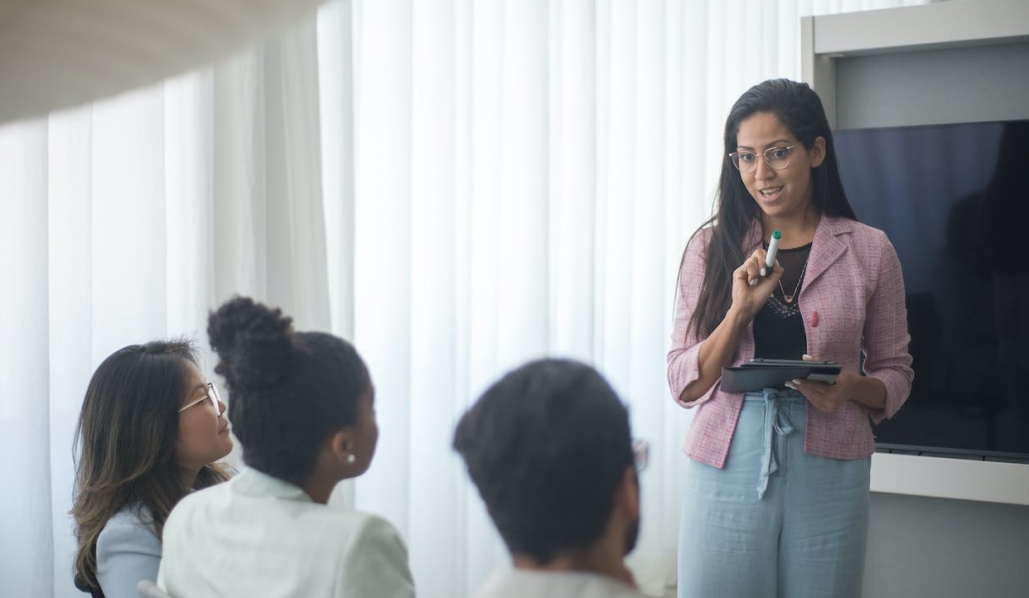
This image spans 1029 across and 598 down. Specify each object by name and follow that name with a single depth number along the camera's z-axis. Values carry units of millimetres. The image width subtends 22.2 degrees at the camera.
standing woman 4689
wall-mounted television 5672
